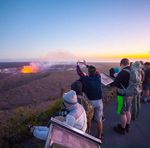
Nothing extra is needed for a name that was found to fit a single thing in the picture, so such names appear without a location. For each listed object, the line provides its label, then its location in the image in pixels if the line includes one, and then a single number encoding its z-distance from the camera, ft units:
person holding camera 11.31
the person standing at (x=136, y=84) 12.41
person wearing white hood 7.04
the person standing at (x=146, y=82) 20.04
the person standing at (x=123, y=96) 12.21
